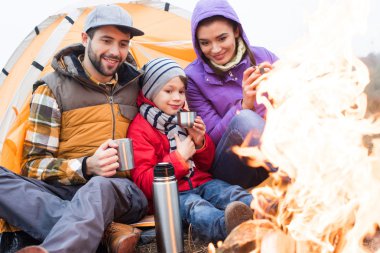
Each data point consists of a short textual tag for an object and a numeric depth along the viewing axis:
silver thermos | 2.35
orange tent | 3.76
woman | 3.07
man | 2.30
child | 2.79
